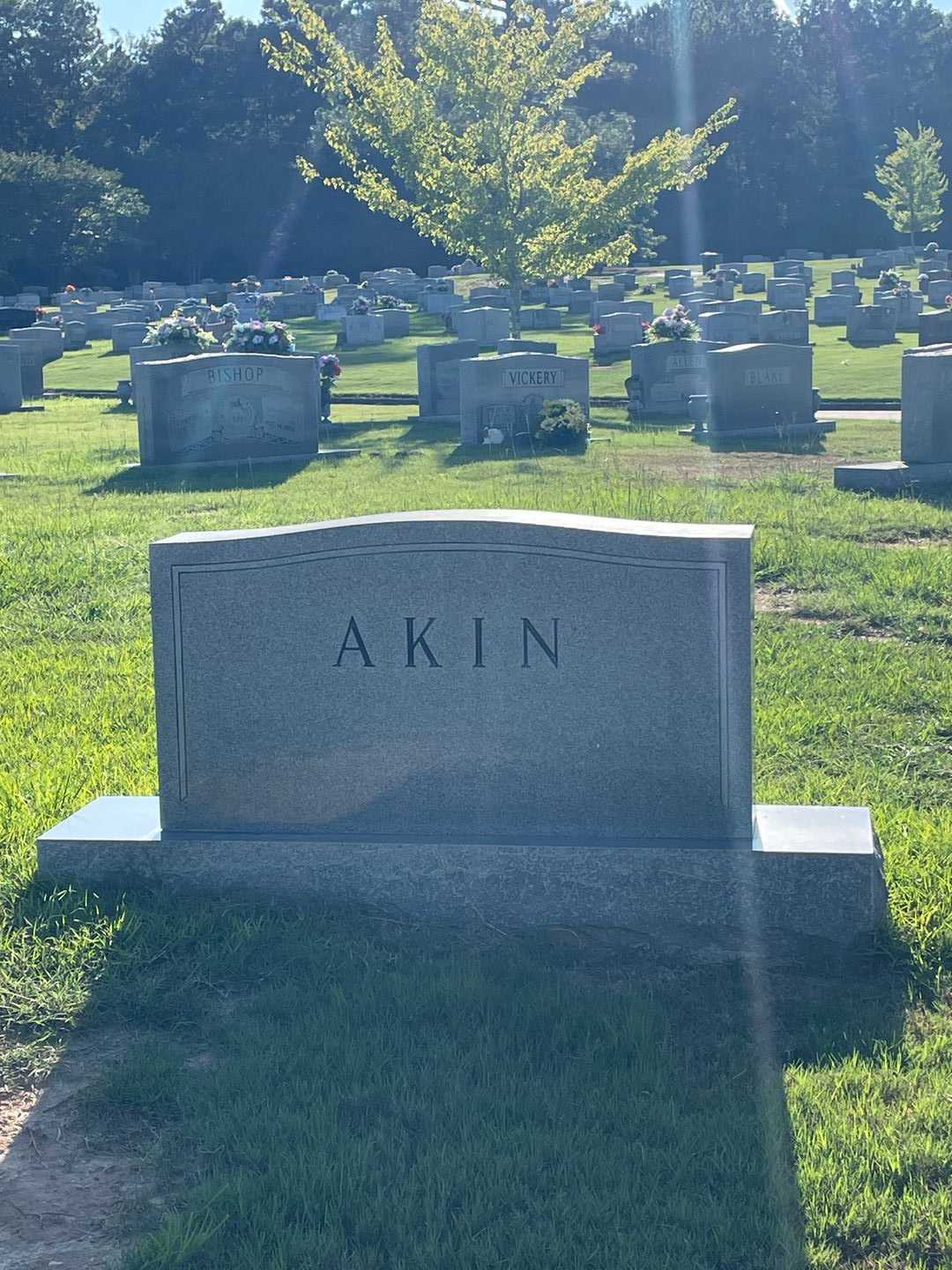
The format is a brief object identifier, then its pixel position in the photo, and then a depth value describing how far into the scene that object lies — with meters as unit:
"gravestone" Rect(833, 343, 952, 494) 12.93
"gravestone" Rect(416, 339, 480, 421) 21.03
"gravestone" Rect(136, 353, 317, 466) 16.39
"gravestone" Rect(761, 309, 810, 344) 31.25
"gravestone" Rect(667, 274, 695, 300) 46.84
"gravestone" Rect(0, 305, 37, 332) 45.90
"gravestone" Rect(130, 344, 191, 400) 21.59
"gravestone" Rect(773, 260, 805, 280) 50.53
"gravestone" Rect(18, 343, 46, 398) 27.03
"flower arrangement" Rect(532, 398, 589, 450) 17.33
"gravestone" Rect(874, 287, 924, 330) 35.56
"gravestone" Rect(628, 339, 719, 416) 21.47
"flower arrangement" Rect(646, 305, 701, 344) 21.50
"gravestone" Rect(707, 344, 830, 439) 18.42
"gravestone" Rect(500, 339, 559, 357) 22.35
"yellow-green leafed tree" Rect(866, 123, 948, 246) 58.34
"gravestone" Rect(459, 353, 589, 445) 18.02
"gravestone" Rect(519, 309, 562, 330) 39.91
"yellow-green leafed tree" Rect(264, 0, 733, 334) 27.67
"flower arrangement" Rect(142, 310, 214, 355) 21.52
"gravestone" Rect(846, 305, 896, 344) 32.44
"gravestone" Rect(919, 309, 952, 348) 27.31
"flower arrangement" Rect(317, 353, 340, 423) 20.62
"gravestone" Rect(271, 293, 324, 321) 46.91
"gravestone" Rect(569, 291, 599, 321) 44.09
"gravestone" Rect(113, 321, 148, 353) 34.25
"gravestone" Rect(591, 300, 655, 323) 36.44
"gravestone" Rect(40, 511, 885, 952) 4.35
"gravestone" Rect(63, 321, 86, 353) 40.22
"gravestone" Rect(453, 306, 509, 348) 34.25
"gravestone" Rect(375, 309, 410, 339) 38.38
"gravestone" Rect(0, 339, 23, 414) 23.69
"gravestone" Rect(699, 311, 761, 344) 29.08
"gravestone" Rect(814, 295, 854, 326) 38.09
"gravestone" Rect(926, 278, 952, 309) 40.62
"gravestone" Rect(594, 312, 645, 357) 31.39
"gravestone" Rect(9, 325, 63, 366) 35.84
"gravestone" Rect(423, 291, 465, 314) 43.69
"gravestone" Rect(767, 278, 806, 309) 40.03
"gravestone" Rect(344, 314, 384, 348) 36.16
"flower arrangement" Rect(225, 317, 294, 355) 19.25
